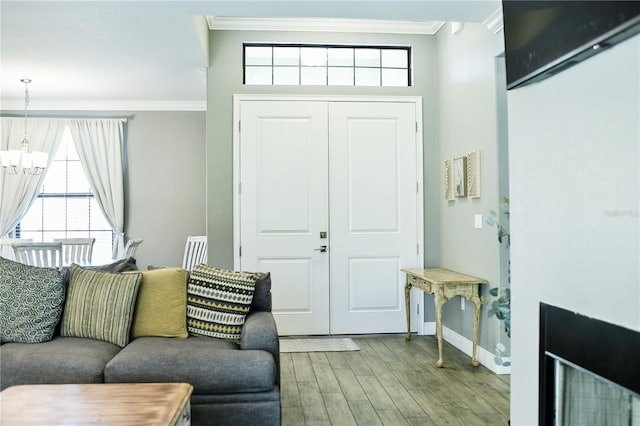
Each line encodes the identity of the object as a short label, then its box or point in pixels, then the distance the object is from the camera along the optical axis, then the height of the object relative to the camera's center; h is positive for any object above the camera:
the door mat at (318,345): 4.54 -1.11
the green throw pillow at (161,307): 3.11 -0.52
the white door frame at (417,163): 4.93 +0.52
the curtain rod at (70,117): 6.69 +1.30
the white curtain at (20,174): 6.58 +0.65
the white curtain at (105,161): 6.64 +0.73
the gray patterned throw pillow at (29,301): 2.91 -0.46
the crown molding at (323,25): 4.89 +1.82
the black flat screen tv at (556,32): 1.38 +0.55
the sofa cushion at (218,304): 3.10 -0.50
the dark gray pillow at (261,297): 3.33 -0.49
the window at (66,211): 6.74 +0.12
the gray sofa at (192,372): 2.59 -0.75
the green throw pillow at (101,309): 3.02 -0.51
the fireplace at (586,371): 1.42 -0.46
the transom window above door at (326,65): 5.04 +1.48
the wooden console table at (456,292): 4.01 -0.57
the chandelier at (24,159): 5.42 +0.63
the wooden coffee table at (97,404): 1.83 -0.69
